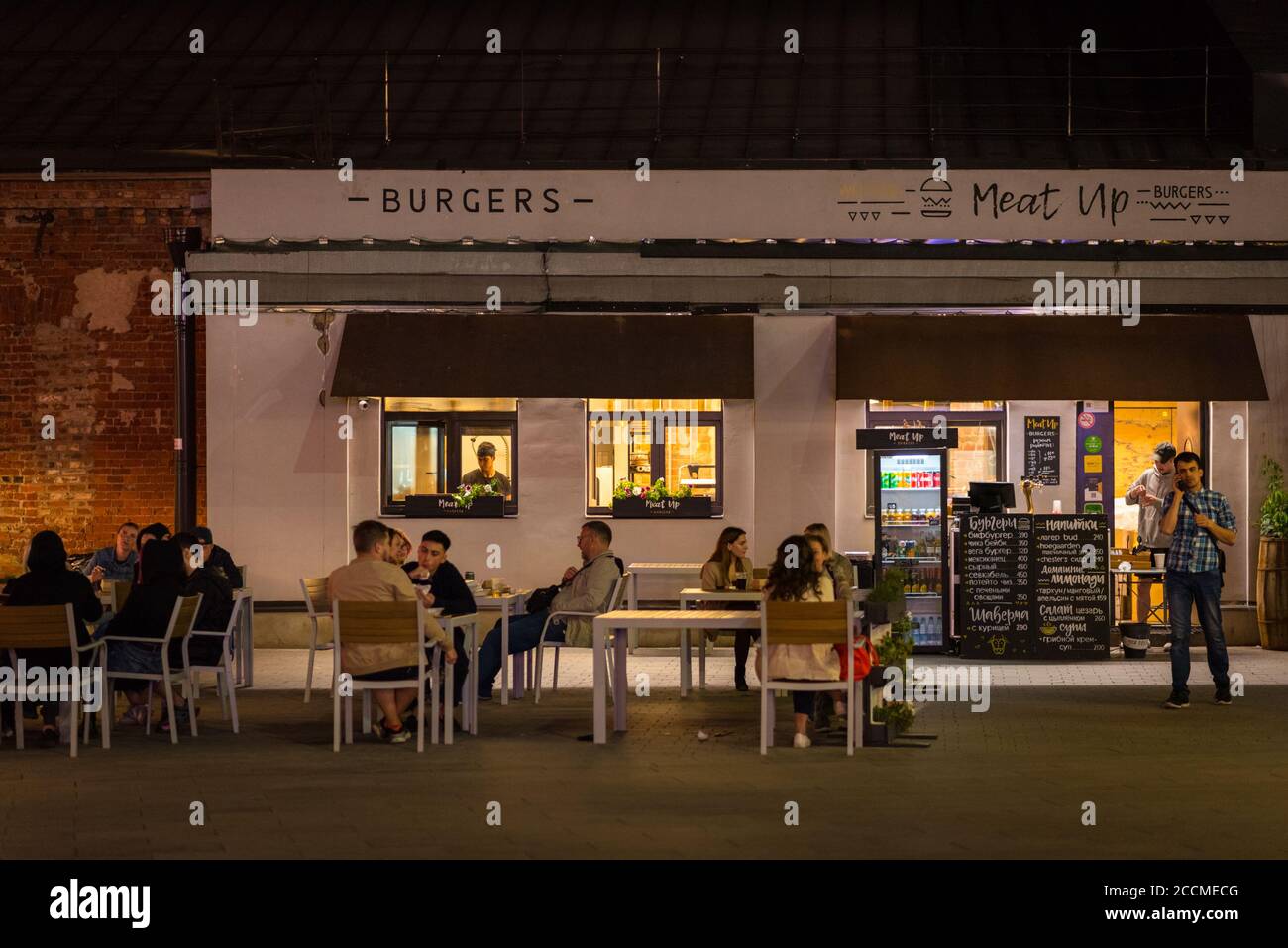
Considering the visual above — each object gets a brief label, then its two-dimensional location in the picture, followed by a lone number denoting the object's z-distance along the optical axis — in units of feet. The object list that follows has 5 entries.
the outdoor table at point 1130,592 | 55.26
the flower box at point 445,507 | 58.08
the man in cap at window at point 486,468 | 58.70
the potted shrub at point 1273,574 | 55.11
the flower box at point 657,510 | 57.93
